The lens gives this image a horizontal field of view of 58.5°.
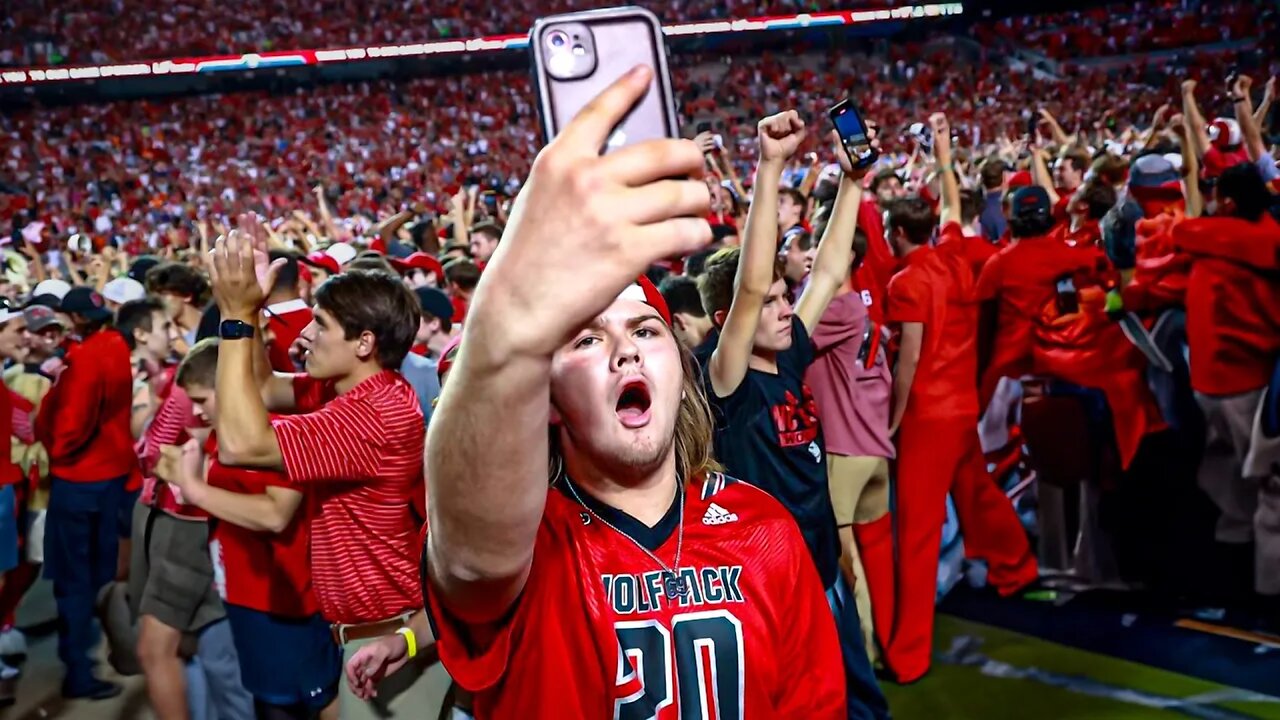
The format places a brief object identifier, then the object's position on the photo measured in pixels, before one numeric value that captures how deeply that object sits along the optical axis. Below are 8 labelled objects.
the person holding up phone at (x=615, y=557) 1.01
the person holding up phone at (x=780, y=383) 3.11
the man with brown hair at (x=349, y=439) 2.82
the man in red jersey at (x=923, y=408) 4.79
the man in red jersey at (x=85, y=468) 5.24
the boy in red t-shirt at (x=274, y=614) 3.34
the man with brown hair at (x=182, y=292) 5.30
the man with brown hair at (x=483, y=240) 6.49
